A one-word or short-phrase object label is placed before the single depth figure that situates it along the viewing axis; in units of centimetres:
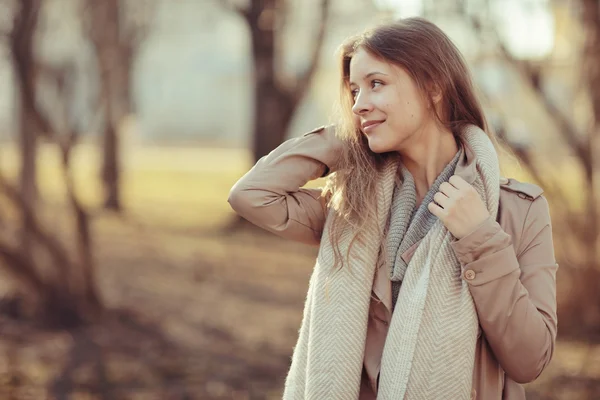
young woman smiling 202
